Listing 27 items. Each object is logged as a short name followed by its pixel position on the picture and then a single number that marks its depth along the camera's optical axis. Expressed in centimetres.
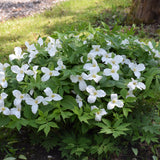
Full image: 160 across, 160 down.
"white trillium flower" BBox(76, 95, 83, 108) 183
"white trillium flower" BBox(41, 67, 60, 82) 187
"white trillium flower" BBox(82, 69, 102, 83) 180
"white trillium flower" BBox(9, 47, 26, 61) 218
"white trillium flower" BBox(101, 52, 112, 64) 203
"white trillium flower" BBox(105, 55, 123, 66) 197
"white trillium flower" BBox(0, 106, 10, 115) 182
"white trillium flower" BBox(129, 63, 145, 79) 200
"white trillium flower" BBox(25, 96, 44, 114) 180
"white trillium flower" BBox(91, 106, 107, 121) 177
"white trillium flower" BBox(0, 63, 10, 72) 213
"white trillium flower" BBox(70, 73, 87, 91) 183
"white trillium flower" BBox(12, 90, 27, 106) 182
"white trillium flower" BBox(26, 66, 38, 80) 189
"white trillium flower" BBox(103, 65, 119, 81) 187
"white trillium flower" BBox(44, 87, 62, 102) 177
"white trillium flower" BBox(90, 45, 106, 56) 207
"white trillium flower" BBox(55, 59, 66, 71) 191
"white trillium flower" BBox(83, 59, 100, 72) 185
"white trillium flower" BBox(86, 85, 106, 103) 179
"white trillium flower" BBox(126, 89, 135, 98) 192
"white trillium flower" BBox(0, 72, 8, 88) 189
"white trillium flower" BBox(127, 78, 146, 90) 185
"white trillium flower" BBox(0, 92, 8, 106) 184
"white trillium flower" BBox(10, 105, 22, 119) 180
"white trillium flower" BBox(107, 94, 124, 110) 179
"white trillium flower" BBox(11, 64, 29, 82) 192
